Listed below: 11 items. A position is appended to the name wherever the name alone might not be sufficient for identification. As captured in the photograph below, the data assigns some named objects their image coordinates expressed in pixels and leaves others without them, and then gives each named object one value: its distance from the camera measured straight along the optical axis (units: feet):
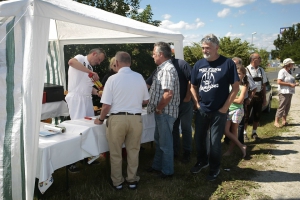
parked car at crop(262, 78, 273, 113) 26.04
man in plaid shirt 11.35
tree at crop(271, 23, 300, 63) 164.86
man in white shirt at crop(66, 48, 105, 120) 14.26
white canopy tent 8.50
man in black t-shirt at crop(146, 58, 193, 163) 13.25
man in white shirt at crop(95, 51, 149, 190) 10.52
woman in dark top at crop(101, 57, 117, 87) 15.72
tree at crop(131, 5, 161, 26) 34.17
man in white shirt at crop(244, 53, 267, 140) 17.67
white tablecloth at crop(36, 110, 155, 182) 9.25
